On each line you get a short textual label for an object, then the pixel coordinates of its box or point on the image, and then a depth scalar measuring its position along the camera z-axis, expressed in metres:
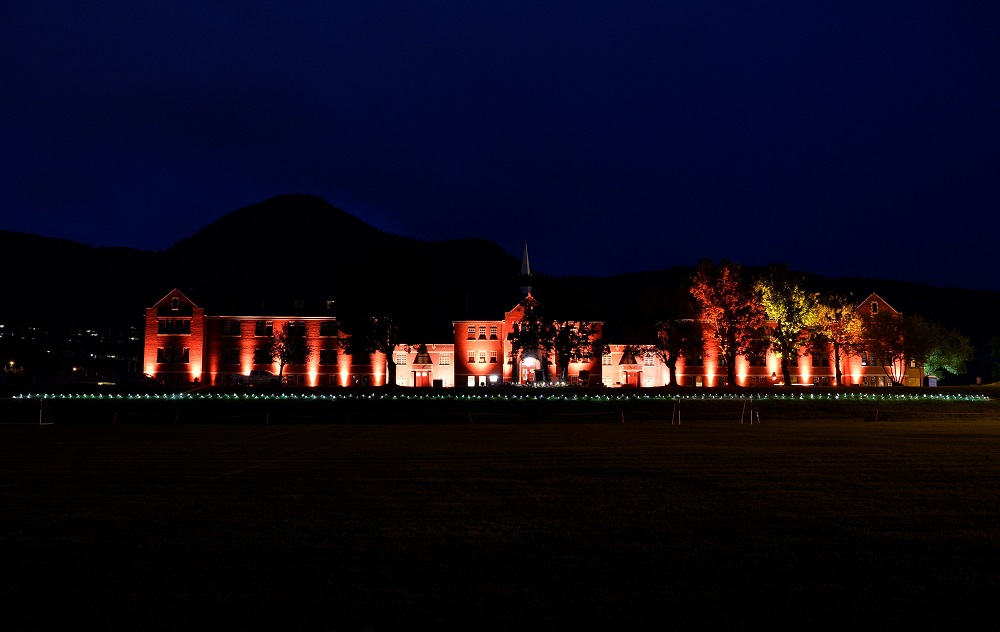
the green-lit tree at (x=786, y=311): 76.81
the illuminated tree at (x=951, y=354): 101.81
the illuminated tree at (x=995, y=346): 107.78
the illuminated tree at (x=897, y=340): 85.25
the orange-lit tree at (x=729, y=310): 75.94
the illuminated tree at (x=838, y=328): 78.31
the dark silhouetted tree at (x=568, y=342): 77.06
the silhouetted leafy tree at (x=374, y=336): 77.62
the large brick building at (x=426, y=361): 88.38
